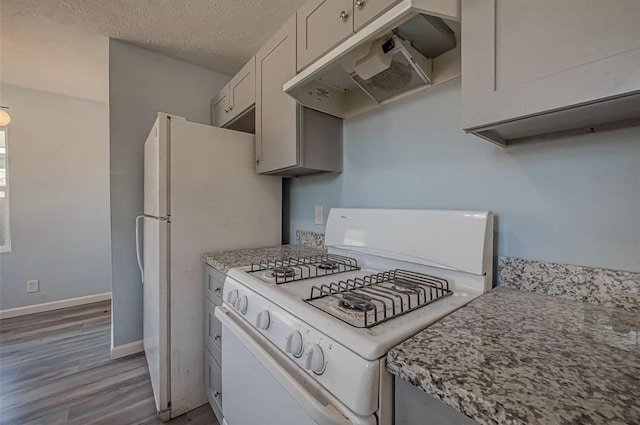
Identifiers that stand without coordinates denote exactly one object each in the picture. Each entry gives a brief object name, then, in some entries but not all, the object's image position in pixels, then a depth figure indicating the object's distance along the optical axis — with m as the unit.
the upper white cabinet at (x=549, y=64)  0.56
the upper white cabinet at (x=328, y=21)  1.01
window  2.90
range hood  0.83
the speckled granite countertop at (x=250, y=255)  1.39
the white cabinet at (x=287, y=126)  1.48
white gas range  0.59
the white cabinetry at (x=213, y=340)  1.42
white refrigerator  1.51
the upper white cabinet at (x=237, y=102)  1.90
